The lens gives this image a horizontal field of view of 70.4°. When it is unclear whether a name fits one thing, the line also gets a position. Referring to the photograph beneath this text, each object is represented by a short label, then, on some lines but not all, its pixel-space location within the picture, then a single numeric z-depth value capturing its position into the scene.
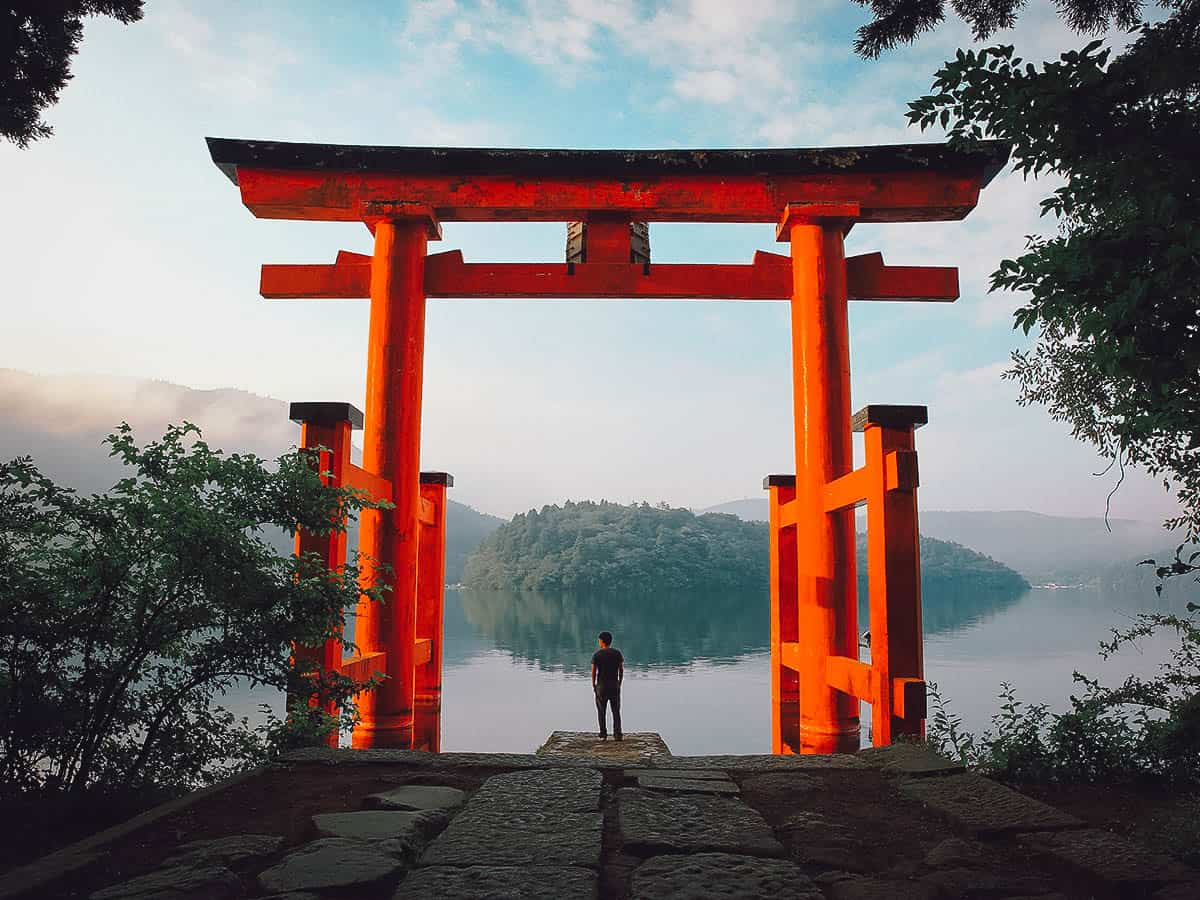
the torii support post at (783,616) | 8.09
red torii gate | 6.25
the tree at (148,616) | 3.44
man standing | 7.66
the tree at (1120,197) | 2.38
